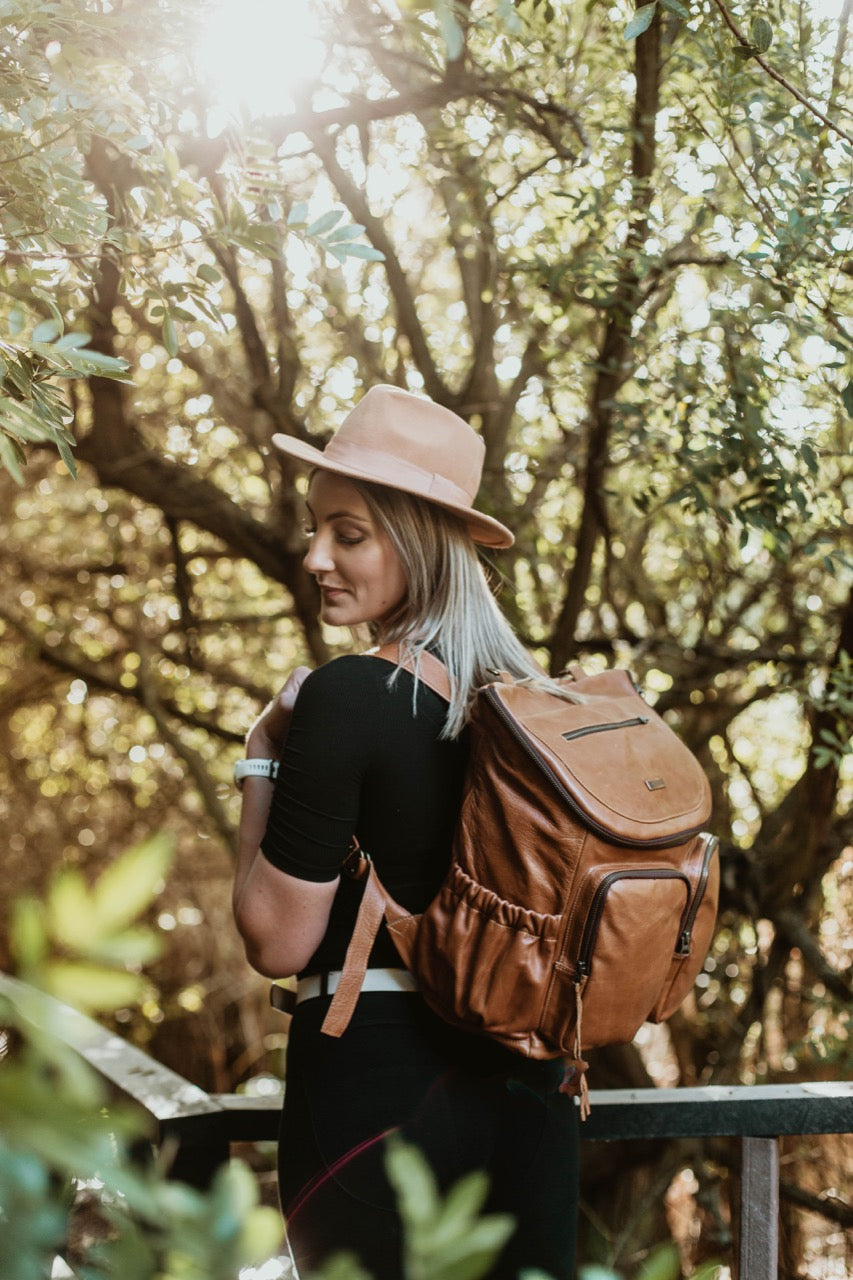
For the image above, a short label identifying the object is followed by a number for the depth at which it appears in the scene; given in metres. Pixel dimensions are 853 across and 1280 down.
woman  1.45
